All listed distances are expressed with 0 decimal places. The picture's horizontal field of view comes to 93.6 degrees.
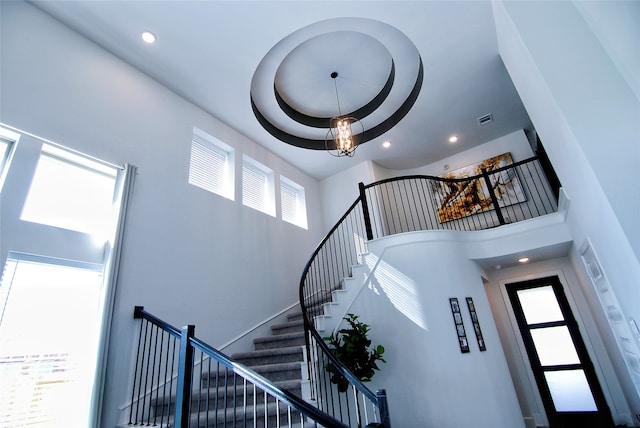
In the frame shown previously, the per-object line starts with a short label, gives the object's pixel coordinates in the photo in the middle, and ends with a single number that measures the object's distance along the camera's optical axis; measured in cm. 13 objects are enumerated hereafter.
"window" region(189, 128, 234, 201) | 480
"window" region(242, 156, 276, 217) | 566
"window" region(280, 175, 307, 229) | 659
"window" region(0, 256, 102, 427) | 245
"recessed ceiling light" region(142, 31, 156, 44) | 380
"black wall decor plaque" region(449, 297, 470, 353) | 408
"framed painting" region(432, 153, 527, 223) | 609
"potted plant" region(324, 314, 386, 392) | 385
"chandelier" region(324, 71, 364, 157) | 434
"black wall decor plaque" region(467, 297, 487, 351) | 415
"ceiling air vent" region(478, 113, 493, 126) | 588
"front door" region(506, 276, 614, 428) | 455
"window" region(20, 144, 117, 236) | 297
